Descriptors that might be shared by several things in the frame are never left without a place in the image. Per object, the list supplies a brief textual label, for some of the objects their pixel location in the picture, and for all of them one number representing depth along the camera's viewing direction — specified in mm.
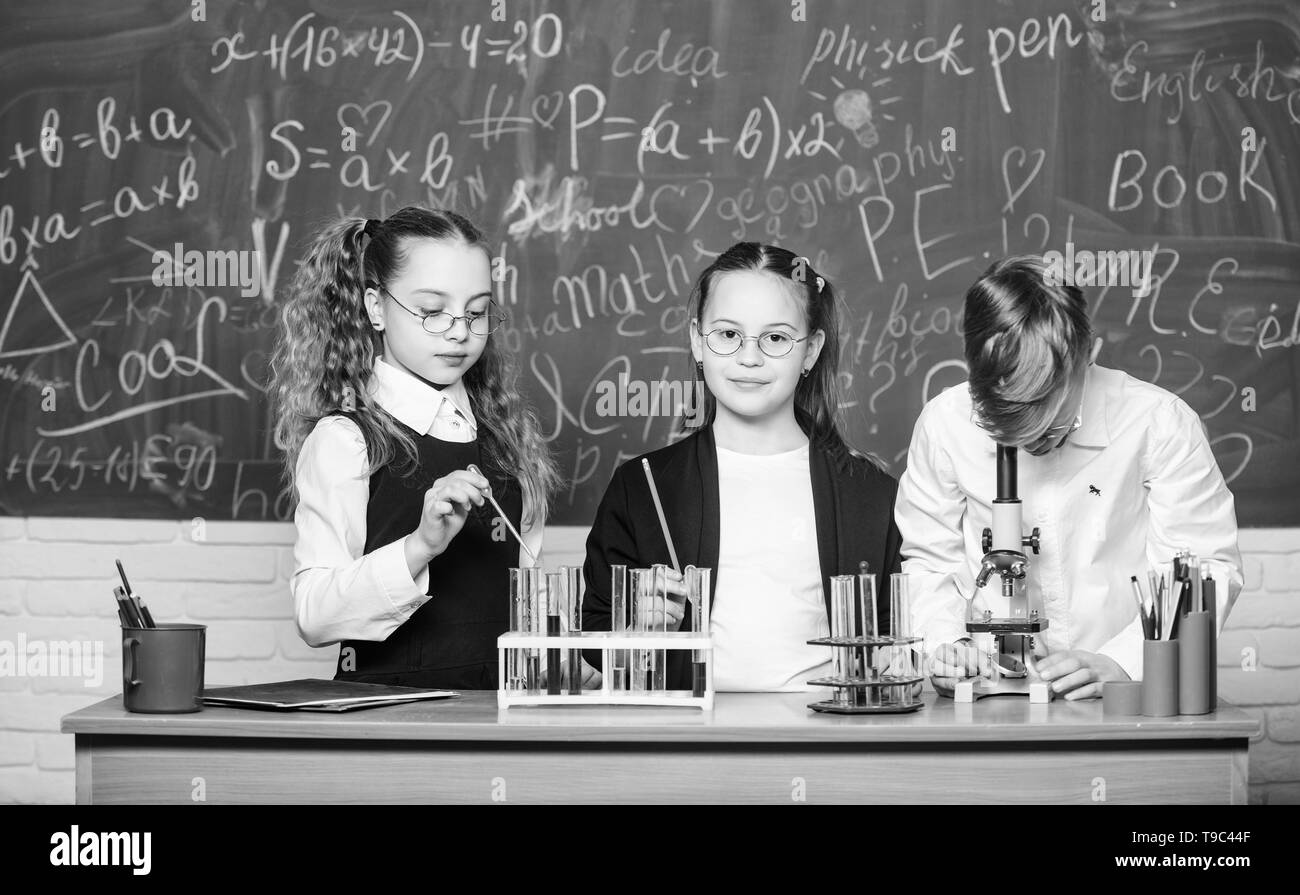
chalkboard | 3506
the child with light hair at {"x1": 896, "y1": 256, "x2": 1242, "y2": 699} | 2223
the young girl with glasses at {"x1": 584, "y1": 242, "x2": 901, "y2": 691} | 2416
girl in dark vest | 2430
